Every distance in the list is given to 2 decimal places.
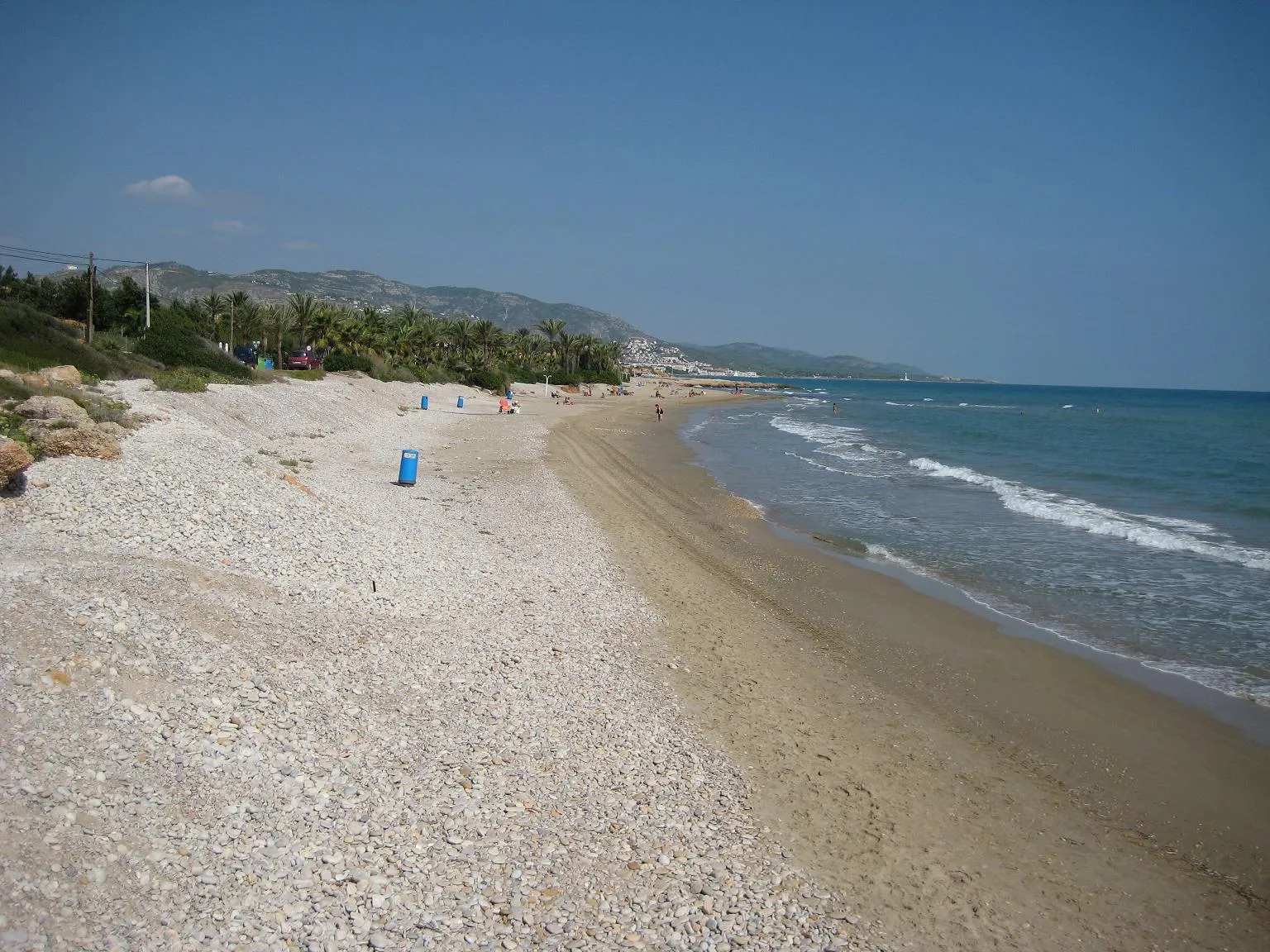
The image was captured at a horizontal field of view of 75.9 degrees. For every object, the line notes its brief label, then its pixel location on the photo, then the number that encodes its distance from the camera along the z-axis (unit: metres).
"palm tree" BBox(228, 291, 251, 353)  57.71
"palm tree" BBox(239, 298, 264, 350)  58.12
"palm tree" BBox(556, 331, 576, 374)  93.06
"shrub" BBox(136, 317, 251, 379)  31.70
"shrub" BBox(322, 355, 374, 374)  48.16
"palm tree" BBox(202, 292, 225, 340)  55.96
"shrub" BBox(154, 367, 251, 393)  24.53
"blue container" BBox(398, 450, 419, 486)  19.31
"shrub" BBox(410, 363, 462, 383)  59.36
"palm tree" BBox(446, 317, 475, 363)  74.31
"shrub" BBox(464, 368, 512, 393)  66.38
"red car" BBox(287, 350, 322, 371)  47.50
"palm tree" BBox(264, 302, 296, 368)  53.54
